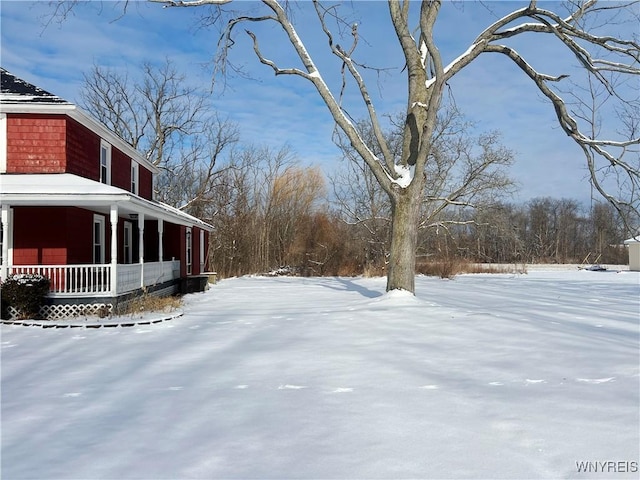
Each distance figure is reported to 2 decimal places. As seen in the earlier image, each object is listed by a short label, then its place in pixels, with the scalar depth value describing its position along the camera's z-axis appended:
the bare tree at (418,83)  11.34
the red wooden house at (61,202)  10.98
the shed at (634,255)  35.88
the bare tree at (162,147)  32.06
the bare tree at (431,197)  26.89
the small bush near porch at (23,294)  10.38
